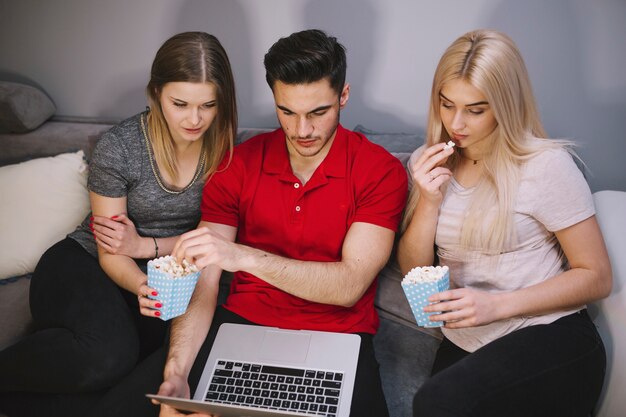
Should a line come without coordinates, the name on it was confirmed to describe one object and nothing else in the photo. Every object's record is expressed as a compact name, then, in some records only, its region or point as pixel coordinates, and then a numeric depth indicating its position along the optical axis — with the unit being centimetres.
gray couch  198
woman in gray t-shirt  190
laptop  171
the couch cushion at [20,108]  258
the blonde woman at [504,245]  160
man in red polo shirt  180
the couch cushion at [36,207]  241
